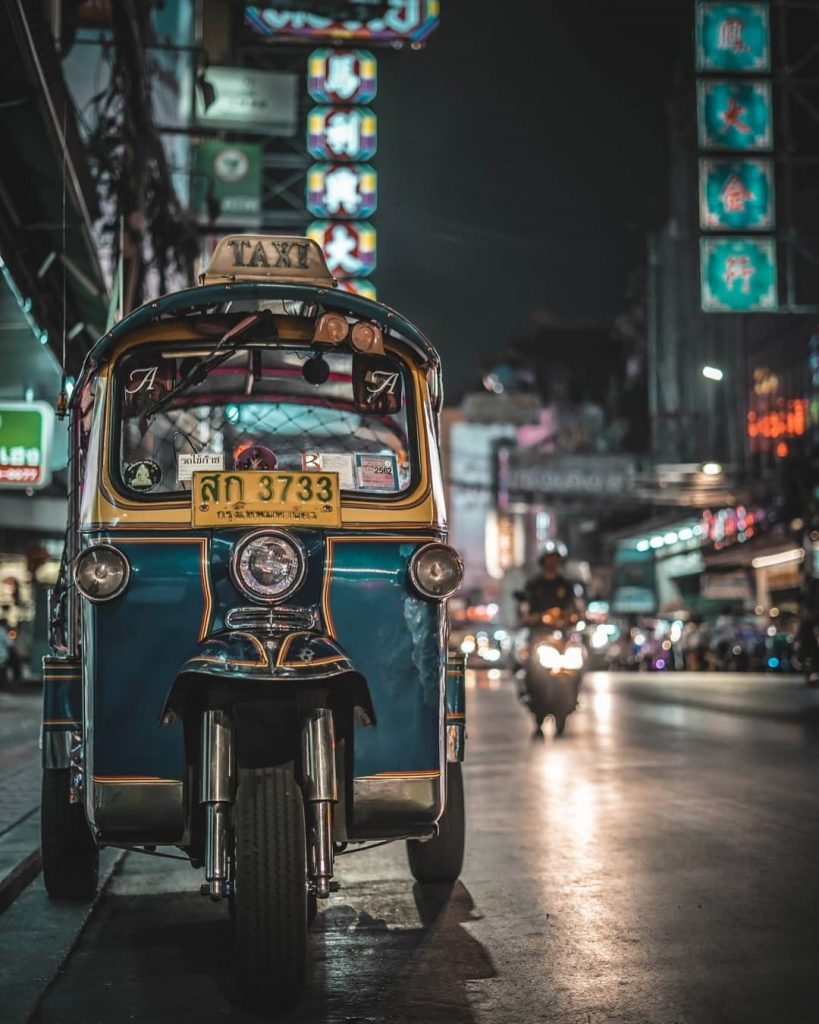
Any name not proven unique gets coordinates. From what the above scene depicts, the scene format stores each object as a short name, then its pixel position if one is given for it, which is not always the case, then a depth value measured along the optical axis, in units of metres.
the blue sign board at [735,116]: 24.91
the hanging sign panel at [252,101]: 24.22
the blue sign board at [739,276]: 25.03
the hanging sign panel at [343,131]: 29.33
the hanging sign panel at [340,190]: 29.11
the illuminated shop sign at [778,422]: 40.28
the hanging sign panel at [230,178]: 22.92
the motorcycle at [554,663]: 15.02
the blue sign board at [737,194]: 24.91
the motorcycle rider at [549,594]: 15.24
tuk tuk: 4.64
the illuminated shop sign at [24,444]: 15.10
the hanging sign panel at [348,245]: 28.34
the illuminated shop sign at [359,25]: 26.42
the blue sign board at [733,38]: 25.03
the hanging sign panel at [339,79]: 29.30
